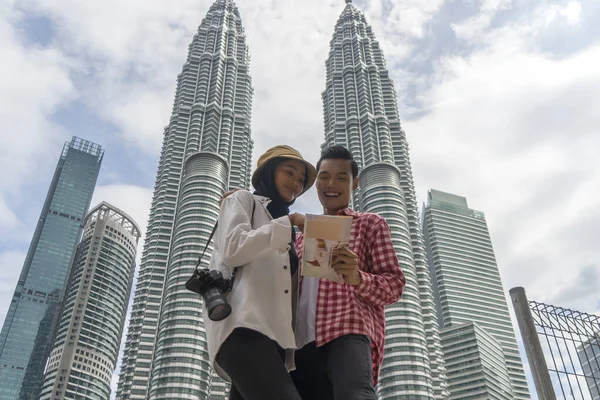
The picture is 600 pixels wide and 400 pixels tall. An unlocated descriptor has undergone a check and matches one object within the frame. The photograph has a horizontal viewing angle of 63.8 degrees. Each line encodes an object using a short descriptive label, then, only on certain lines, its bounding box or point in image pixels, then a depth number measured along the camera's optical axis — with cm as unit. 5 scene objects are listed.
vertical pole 679
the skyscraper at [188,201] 6569
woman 214
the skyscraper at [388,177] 6700
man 230
